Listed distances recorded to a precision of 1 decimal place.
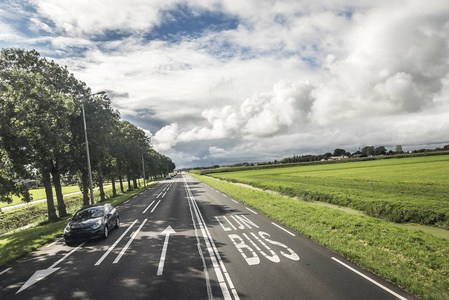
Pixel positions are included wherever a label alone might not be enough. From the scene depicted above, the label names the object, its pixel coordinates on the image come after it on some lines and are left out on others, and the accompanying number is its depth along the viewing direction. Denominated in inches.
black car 432.1
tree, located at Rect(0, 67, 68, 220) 516.7
